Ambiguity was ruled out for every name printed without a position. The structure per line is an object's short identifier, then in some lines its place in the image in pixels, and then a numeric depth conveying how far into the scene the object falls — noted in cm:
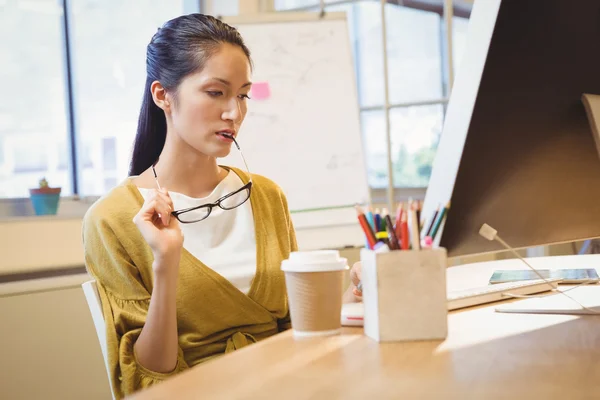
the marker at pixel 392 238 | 83
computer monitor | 83
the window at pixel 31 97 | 229
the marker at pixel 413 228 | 82
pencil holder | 82
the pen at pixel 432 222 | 85
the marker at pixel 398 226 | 84
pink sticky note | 261
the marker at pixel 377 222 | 86
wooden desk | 64
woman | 116
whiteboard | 261
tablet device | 121
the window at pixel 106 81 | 251
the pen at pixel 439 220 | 83
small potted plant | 224
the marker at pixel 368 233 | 86
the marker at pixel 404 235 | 82
